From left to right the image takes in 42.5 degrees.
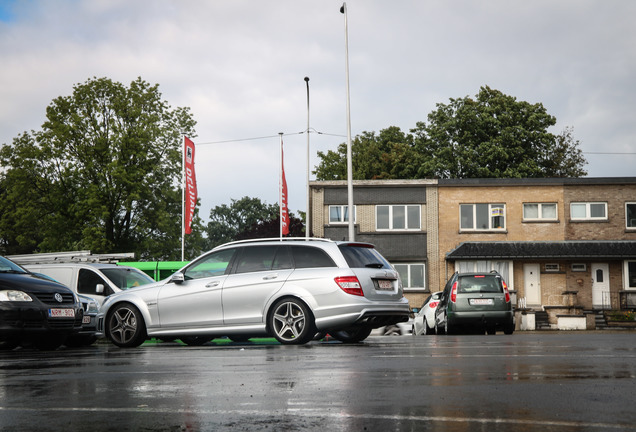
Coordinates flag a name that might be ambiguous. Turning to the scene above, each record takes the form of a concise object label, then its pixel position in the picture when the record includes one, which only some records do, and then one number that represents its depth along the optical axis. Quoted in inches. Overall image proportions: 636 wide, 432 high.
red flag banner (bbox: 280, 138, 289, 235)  1564.2
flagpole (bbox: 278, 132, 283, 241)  1564.8
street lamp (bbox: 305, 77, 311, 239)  1551.4
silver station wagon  503.2
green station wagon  791.1
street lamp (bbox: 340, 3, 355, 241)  1194.9
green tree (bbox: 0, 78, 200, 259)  1781.5
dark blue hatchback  493.4
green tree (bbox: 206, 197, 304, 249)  4970.5
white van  710.5
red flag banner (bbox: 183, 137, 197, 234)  1454.2
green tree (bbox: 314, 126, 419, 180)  2249.0
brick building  1558.8
